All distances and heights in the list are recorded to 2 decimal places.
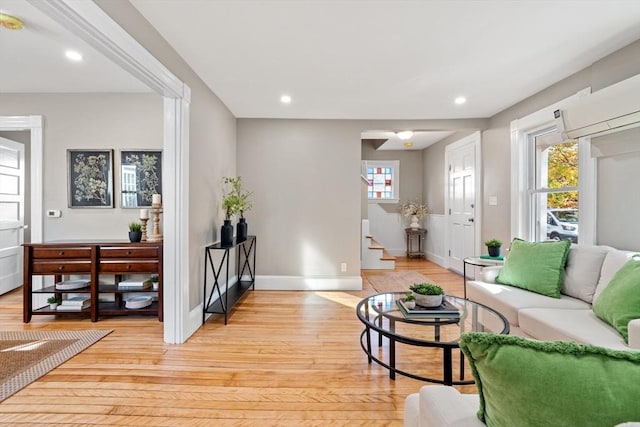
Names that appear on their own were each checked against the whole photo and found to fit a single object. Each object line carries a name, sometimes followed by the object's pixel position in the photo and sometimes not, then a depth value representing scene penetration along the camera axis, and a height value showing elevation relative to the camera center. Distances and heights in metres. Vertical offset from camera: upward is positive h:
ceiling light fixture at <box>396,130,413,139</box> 4.68 +1.24
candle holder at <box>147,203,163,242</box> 3.05 -0.12
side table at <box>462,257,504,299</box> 3.12 -0.54
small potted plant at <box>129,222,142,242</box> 2.99 -0.21
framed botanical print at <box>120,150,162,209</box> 3.27 +0.37
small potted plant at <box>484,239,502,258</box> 3.27 -0.41
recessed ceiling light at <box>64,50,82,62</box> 2.45 +1.33
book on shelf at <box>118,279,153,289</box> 2.97 -0.74
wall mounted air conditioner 2.06 +0.76
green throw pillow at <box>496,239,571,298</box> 2.31 -0.46
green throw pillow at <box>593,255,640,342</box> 1.63 -0.52
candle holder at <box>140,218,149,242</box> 3.07 -0.17
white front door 4.56 +0.13
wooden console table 2.87 -0.51
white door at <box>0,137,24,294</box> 3.84 -0.01
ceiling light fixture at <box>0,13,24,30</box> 1.97 +1.30
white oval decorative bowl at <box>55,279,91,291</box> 2.97 -0.74
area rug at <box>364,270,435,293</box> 4.15 -1.05
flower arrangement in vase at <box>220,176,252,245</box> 3.03 +0.02
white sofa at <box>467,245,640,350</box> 1.65 -0.67
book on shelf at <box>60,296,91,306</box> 3.00 -0.92
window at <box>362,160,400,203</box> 6.68 +0.75
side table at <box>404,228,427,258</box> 6.31 -0.66
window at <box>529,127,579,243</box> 2.94 +0.26
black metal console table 2.88 -0.82
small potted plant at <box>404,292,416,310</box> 1.92 -0.61
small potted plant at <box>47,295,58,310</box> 3.01 -0.93
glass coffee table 1.62 -0.72
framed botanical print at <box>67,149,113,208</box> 3.23 +0.39
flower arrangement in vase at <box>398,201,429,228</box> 6.34 -0.01
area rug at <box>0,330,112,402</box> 1.96 -1.09
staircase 5.29 -0.86
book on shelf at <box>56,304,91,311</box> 2.99 -0.97
